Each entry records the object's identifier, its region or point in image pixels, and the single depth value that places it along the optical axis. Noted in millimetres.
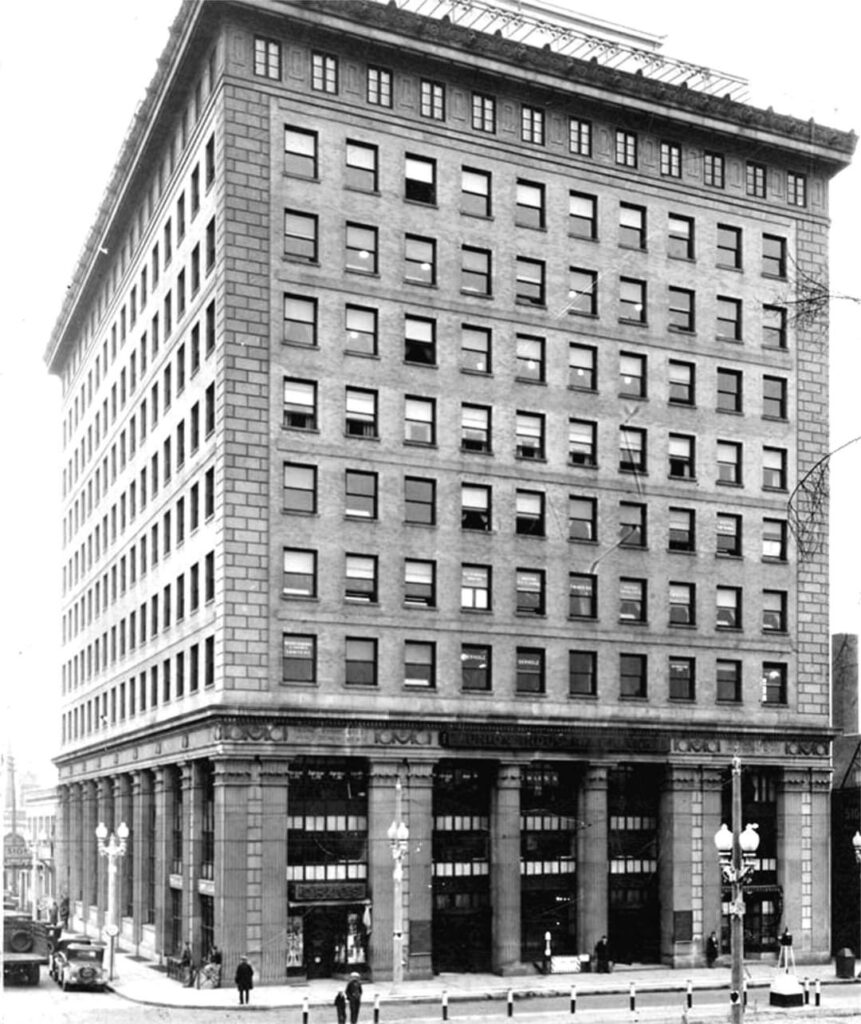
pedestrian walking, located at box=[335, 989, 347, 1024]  41312
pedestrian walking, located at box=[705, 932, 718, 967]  59750
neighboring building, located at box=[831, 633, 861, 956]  67375
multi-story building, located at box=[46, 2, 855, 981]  55594
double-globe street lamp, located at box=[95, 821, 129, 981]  55938
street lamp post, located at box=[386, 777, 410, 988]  48719
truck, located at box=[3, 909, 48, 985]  53219
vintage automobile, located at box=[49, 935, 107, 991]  52969
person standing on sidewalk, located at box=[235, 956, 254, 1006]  47250
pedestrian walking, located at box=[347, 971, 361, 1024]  41406
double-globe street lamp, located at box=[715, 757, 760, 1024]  36438
